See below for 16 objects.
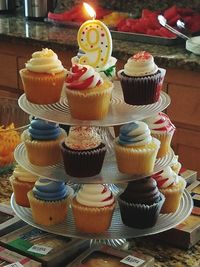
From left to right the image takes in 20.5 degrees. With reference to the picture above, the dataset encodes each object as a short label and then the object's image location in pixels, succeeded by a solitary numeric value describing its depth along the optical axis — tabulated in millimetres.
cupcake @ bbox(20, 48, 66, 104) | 858
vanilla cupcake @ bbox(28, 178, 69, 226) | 848
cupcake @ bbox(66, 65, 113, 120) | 814
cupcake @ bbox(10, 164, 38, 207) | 895
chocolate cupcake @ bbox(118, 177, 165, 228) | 836
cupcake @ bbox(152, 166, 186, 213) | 877
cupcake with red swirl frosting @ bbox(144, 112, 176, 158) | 887
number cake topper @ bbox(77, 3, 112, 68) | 859
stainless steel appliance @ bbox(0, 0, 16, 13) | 2468
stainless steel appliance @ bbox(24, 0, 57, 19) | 2337
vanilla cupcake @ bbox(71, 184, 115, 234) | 826
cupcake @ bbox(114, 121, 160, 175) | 832
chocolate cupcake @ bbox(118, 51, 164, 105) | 860
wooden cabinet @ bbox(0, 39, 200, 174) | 1765
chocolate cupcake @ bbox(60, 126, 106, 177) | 827
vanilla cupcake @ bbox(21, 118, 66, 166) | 859
